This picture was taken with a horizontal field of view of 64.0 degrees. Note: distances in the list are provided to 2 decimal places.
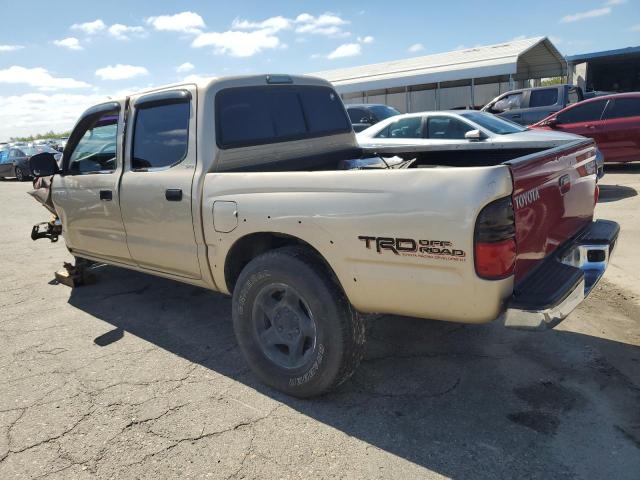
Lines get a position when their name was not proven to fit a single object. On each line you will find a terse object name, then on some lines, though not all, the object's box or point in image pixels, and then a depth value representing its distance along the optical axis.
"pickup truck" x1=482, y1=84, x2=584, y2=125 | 13.86
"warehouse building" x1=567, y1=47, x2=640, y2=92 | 31.47
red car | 10.13
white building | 25.14
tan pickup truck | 2.41
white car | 8.40
